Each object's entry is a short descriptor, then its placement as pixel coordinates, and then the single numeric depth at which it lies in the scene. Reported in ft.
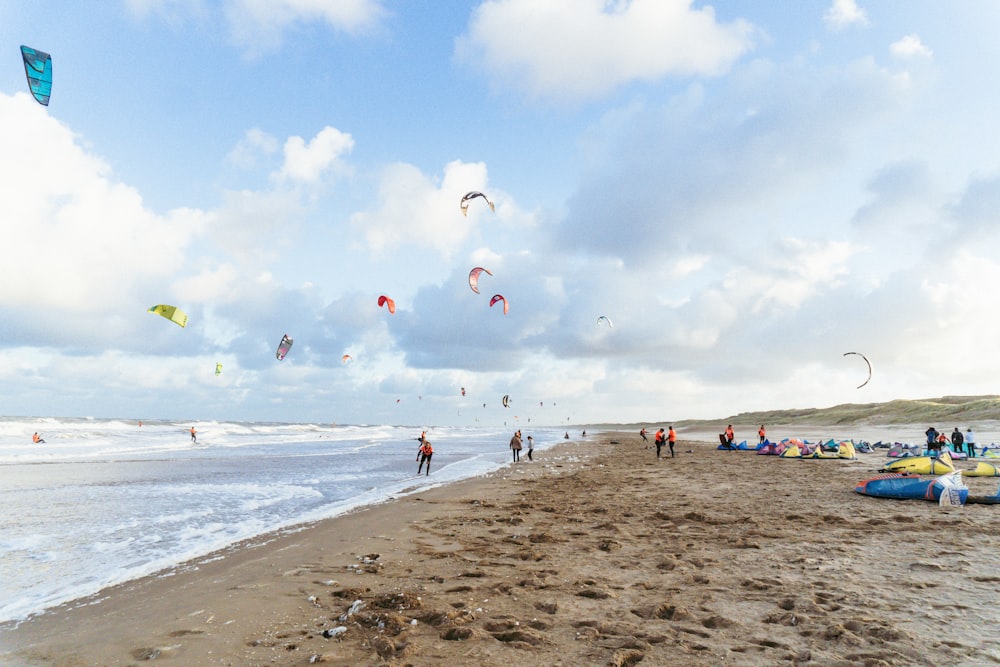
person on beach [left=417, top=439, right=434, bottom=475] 63.78
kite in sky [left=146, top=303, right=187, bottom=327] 54.13
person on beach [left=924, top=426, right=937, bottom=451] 67.81
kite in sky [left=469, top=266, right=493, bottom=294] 79.54
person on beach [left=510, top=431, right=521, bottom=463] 83.92
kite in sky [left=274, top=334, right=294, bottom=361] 89.76
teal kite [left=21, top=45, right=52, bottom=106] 34.55
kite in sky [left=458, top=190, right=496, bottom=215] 70.79
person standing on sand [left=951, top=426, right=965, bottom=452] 69.76
